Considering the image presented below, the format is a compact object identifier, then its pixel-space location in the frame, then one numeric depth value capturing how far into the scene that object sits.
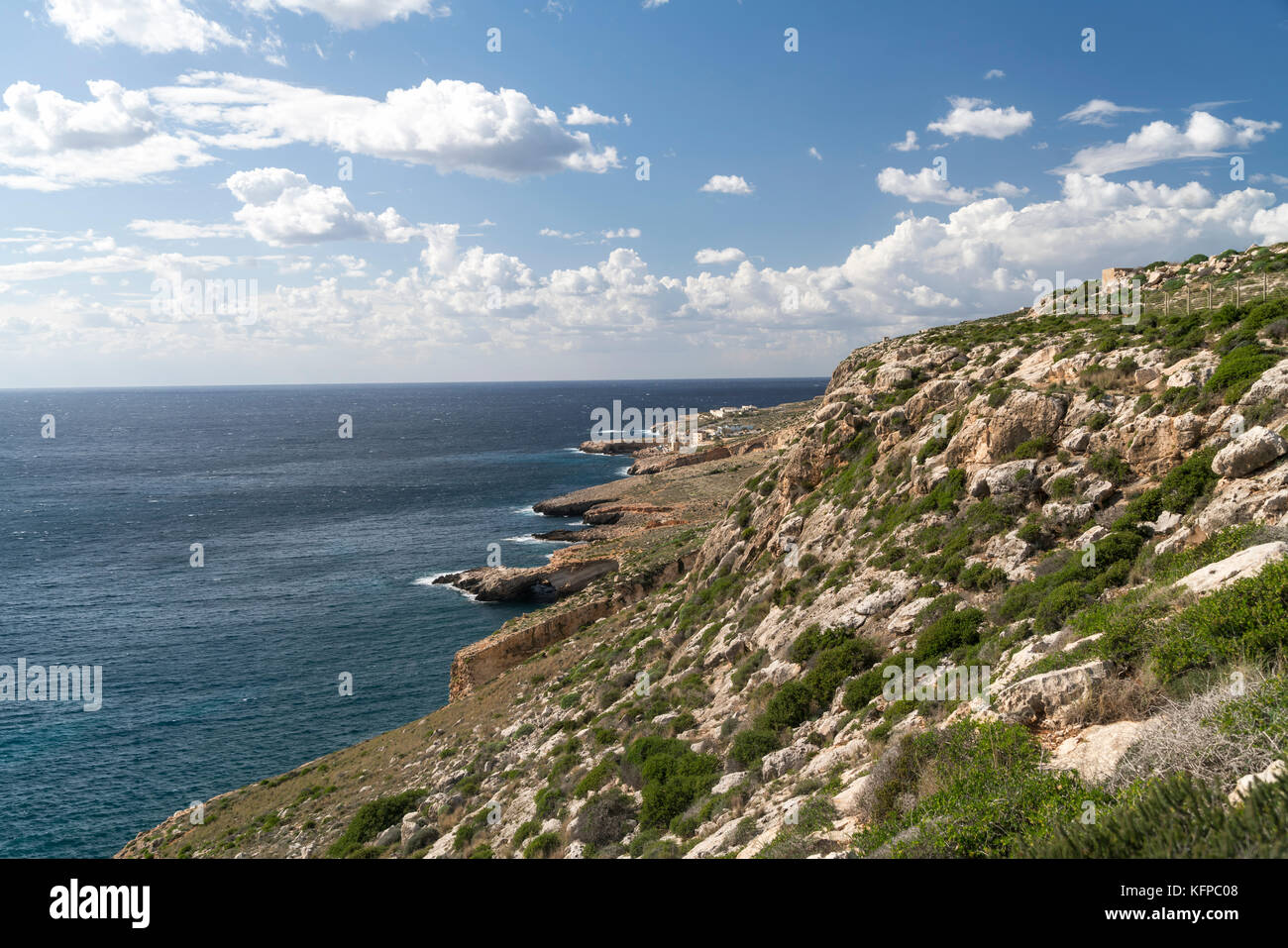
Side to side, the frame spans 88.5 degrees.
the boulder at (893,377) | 30.20
